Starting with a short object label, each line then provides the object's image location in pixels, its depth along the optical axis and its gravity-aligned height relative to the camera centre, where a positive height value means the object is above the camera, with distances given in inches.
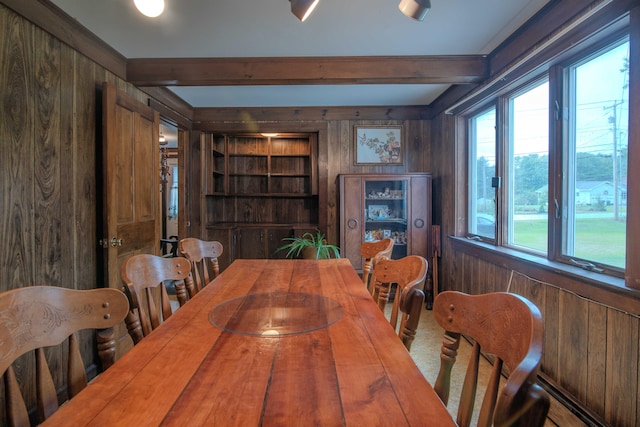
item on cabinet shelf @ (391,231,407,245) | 146.1 -14.0
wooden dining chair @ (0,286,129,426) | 29.1 -12.6
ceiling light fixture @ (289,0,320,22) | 51.6 +33.0
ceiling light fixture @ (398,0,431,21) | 53.2 +33.9
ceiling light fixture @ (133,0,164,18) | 57.4 +36.9
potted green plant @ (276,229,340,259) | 142.5 -18.1
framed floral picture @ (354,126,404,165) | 157.8 +30.7
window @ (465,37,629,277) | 65.3 +10.9
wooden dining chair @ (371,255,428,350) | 42.2 -12.5
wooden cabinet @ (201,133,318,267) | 170.6 +10.9
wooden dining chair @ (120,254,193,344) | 46.9 -13.0
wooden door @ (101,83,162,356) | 88.8 +8.2
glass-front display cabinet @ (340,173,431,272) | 143.0 -2.4
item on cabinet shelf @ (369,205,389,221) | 149.3 -2.3
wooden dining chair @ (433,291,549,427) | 20.0 -12.1
